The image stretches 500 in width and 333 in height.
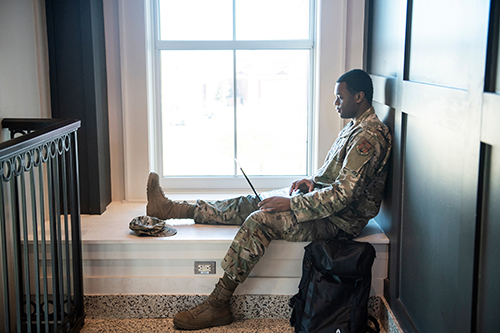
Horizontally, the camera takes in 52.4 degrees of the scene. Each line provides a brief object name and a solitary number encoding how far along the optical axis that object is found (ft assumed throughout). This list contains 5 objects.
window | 11.26
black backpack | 7.61
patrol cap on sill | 8.95
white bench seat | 8.77
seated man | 7.94
